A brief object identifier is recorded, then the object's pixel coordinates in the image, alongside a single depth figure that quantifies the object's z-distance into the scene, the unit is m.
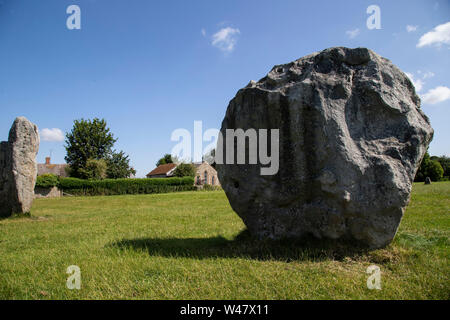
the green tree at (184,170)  48.04
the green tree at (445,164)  48.86
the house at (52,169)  53.77
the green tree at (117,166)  49.69
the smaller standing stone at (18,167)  11.43
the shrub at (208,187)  43.69
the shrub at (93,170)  45.41
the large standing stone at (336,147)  4.89
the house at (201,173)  52.79
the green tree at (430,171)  43.75
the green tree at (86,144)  48.12
